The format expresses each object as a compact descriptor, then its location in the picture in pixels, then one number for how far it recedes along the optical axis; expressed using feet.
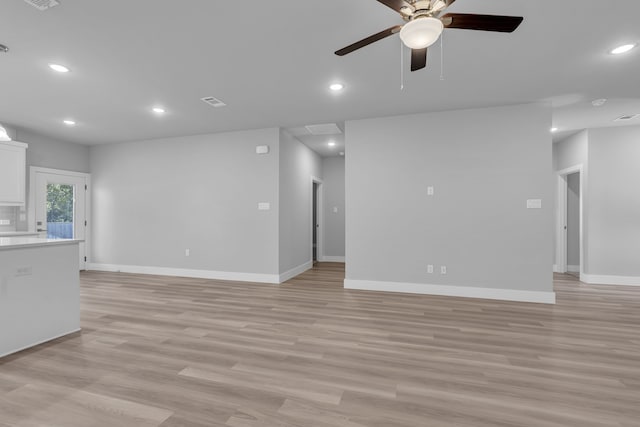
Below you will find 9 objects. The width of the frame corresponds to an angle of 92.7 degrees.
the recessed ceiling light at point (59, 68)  10.59
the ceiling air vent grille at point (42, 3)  7.29
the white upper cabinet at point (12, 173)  16.83
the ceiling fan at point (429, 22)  6.03
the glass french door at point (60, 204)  19.62
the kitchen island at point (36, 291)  8.54
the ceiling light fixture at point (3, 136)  11.40
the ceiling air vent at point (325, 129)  17.74
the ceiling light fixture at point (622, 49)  9.37
